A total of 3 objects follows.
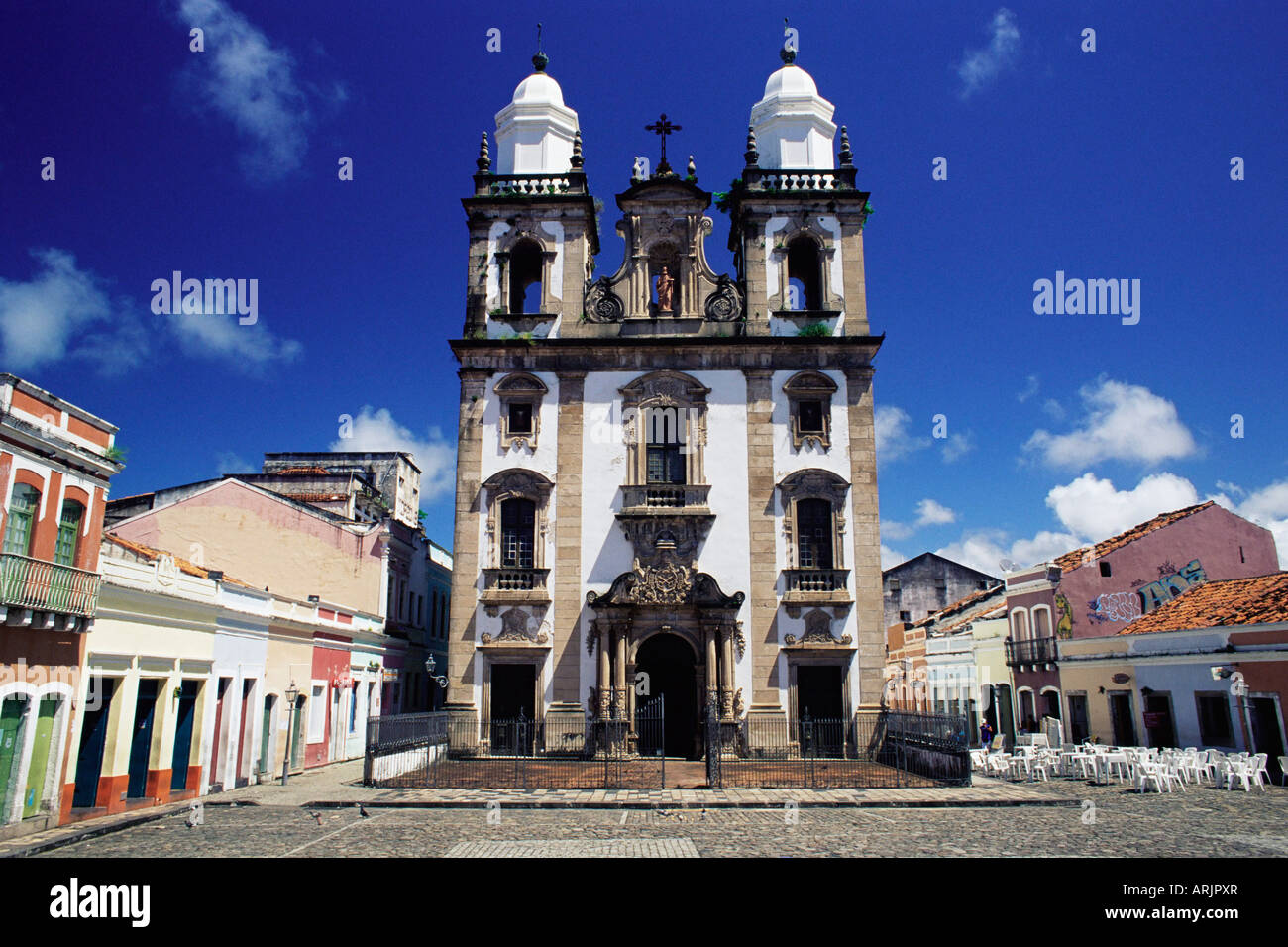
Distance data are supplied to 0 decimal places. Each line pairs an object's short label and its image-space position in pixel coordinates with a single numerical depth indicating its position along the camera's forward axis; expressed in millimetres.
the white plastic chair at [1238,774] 18344
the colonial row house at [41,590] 13148
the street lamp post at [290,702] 20106
